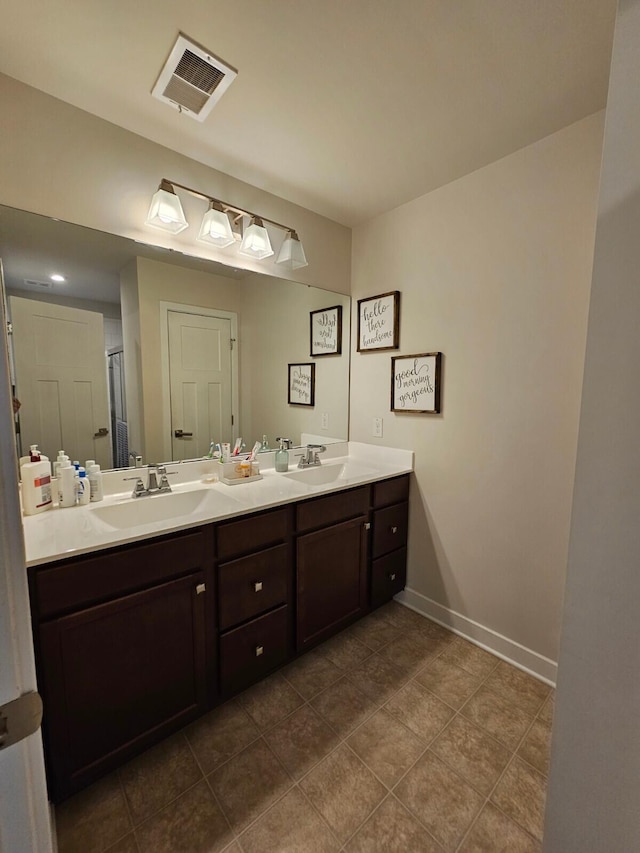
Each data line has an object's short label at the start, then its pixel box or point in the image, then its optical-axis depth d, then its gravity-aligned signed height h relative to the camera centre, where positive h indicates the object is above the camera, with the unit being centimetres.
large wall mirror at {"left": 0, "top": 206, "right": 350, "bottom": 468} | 142 +21
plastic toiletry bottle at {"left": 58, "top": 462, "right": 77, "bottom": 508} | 143 -39
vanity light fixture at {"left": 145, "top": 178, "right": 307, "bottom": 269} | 157 +79
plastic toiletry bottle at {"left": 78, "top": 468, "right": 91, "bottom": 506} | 147 -41
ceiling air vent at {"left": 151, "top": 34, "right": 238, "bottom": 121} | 120 +110
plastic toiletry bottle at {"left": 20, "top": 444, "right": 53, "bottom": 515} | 135 -37
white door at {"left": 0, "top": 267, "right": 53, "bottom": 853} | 46 -35
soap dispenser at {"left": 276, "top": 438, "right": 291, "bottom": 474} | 217 -43
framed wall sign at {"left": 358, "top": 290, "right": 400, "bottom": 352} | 220 +43
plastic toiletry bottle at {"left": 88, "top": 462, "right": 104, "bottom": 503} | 152 -39
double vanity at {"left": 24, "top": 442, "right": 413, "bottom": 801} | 109 -78
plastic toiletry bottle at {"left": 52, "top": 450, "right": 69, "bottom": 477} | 145 -29
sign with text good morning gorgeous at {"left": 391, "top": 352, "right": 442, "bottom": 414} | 203 +5
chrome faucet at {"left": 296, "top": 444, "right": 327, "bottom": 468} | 228 -43
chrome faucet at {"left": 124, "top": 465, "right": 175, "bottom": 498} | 165 -44
